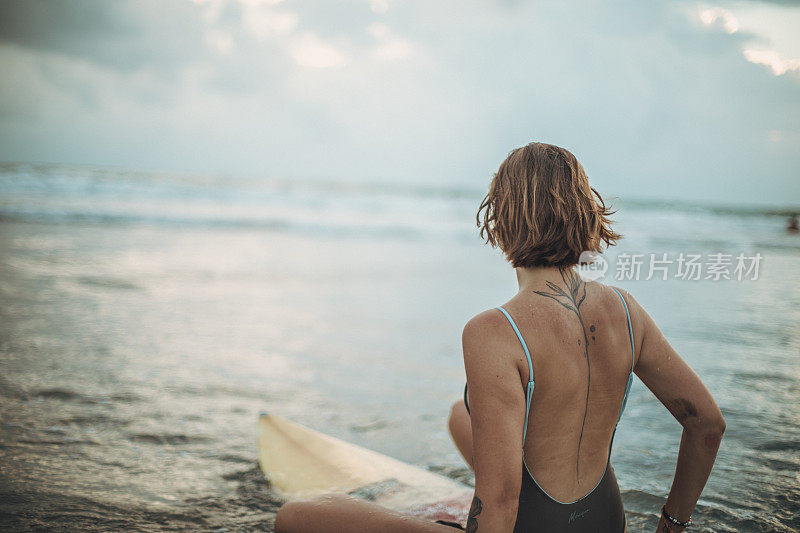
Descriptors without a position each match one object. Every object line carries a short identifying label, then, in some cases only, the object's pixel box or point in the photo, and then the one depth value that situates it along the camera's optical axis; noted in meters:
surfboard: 2.46
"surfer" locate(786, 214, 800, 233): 19.19
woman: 1.36
